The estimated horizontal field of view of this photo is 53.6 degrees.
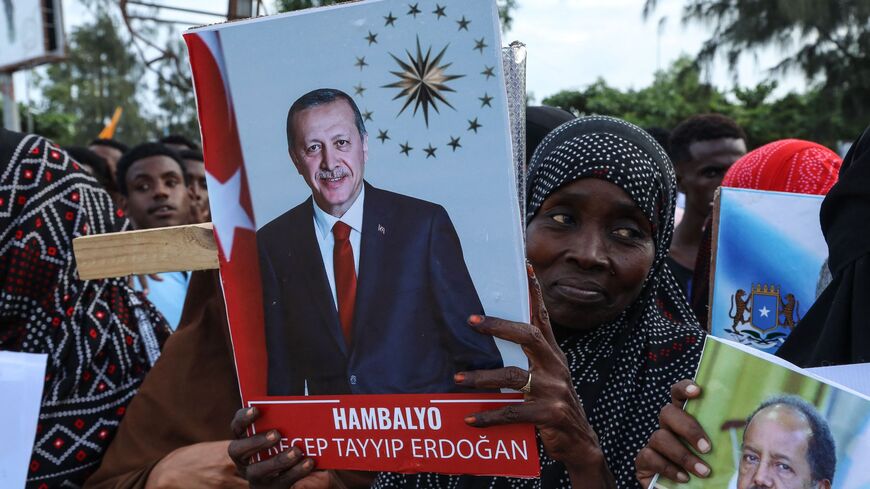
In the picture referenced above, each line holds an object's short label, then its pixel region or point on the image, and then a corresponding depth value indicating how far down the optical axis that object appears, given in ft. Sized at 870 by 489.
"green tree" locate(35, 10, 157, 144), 72.69
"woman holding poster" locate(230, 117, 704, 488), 6.05
